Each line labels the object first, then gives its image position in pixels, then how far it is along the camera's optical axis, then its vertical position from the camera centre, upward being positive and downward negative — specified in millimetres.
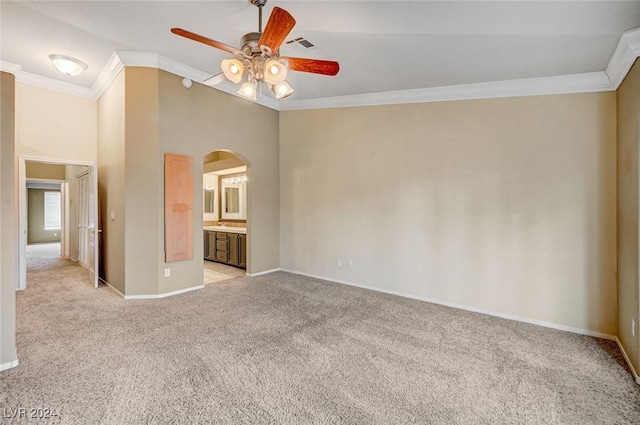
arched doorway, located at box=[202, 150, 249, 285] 6023 -100
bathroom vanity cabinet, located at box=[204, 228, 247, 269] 5988 -751
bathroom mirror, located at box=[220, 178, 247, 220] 7334 +332
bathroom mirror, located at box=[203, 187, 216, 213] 7645 +320
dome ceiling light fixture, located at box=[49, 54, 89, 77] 3803 +1958
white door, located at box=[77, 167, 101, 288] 4652 -159
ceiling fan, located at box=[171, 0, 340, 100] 2219 +1226
